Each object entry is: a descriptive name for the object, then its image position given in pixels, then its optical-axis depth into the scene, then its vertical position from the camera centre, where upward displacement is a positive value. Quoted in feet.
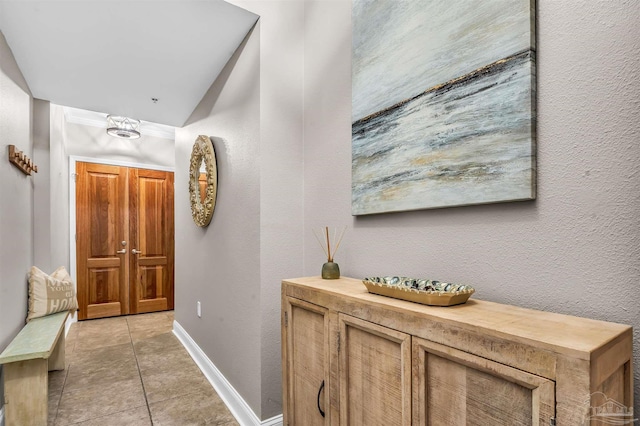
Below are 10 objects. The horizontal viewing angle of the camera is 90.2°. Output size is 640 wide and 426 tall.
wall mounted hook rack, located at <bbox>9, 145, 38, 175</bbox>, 7.34 +1.32
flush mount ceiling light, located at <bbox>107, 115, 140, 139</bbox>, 13.48 +3.67
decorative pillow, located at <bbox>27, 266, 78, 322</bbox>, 8.61 -2.30
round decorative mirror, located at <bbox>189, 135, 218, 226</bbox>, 8.40 +0.87
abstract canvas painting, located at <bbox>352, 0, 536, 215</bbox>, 3.22 +1.31
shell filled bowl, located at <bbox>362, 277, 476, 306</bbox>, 3.09 -0.85
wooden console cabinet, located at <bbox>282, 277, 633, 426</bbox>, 2.09 -1.26
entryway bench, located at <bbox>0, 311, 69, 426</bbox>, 6.12 -3.36
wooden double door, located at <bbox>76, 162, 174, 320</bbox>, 14.35 -1.31
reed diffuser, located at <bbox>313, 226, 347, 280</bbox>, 5.08 -0.94
